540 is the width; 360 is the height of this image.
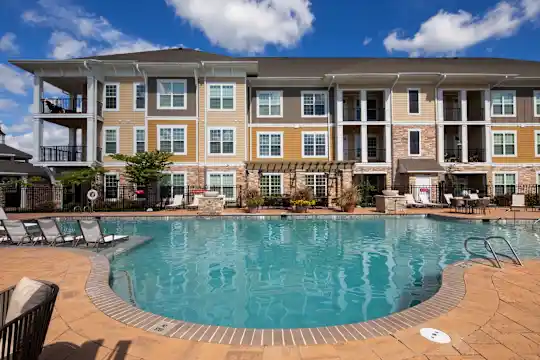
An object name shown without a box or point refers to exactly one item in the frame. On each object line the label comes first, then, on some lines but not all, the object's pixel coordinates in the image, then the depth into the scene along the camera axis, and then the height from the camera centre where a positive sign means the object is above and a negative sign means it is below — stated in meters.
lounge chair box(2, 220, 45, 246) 8.76 -1.46
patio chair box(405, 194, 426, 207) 19.29 -1.18
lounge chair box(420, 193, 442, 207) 19.12 -1.15
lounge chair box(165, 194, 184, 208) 19.41 -1.19
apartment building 20.62 +4.75
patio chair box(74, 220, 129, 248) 8.15 -1.35
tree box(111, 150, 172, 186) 18.34 +1.17
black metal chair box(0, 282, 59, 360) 1.91 -1.03
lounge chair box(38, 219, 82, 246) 8.62 -1.41
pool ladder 5.81 -1.60
